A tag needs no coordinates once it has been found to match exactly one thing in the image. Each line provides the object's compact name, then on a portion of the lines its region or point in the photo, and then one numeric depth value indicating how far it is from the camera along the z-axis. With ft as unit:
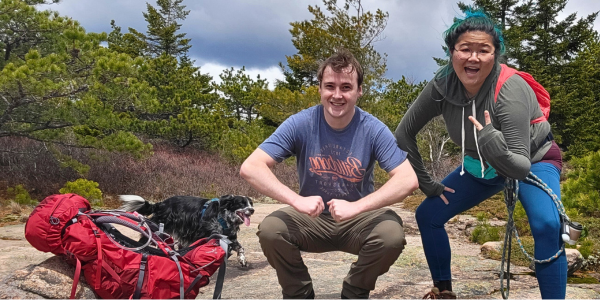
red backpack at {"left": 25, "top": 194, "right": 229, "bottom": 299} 7.98
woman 7.40
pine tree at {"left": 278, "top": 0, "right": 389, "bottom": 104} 62.44
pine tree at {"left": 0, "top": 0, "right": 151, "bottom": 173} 23.65
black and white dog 13.97
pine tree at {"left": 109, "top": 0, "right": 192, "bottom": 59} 92.99
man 7.96
